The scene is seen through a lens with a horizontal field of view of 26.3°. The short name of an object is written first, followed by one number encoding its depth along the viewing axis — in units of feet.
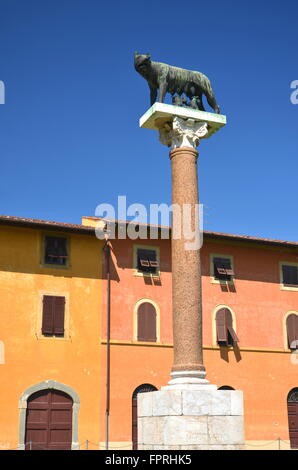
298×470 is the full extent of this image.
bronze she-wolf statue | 46.57
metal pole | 75.46
